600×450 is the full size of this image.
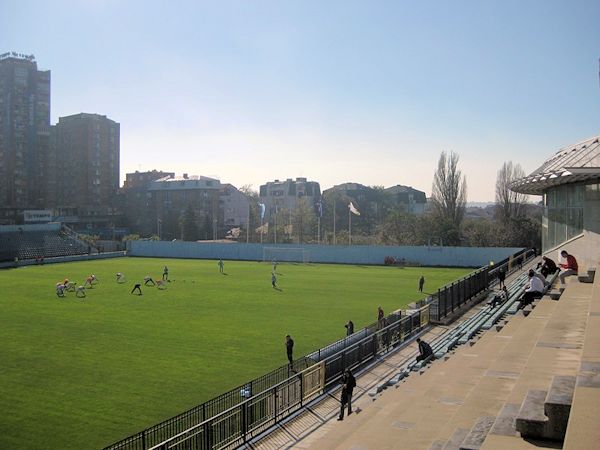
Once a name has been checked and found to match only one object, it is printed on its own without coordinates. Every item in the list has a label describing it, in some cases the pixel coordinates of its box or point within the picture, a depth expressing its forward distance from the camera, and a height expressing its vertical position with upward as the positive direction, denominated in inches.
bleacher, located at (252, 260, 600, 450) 251.3 -105.4
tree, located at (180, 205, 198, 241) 4015.3 +73.9
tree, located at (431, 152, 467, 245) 3006.9 +231.8
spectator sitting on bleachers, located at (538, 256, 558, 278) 884.0 -46.2
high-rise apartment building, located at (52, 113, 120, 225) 4618.6 +624.4
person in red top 845.9 -43.8
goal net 2724.4 -79.0
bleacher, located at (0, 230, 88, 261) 2744.3 -37.6
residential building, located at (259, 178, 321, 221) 5256.9 +424.6
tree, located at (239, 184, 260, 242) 3978.8 +215.0
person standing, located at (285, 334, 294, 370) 780.3 -149.1
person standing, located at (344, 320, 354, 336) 917.2 -146.1
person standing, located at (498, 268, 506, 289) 1408.7 -93.6
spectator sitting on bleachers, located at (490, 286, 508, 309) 1102.4 -119.7
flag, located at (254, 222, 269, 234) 3718.8 +52.0
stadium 382.6 -157.9
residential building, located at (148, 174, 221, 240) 4446.4 +311.8
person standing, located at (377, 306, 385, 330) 927.7 -138.8
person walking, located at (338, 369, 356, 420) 568.1 -153.9
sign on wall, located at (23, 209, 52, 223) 3558.1 +133.4
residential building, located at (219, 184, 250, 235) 4869.6 +261.8
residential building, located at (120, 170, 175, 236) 4736.7 +242.7
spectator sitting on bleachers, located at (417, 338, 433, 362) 730.8 -144.5
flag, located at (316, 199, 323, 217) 2839.6 +143.0
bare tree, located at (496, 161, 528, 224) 3022.6 +181.1
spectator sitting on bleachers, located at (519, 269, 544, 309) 754.2 -68.7
